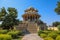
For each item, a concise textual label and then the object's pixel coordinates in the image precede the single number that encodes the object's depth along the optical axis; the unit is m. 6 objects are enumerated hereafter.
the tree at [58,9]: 12.53
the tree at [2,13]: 12.77
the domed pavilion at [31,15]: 14.85
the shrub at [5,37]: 4.66
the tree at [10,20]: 12.20
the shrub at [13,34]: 7.50
